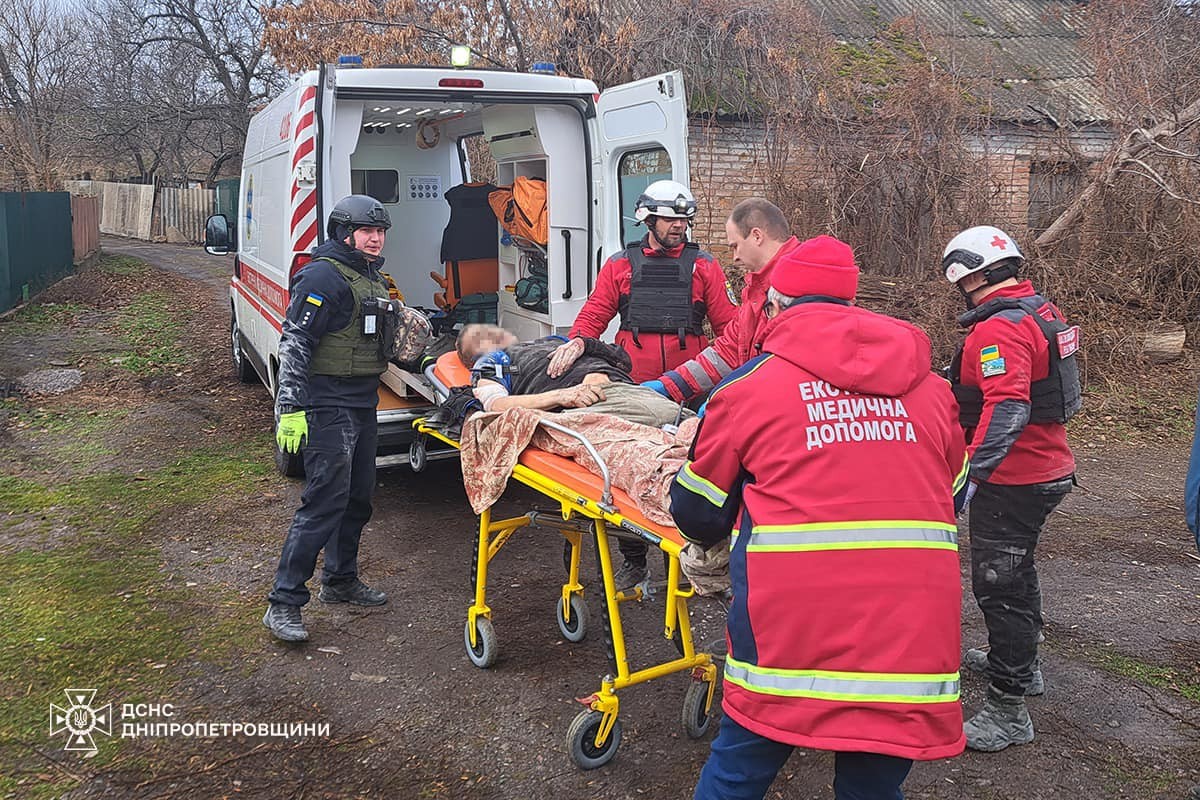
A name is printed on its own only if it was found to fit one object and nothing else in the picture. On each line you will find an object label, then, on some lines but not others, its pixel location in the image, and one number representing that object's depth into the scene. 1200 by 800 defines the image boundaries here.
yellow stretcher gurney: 3.39
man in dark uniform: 4.46
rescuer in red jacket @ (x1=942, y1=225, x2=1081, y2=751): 3.58
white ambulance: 5.71
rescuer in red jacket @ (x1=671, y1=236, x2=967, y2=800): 2.12
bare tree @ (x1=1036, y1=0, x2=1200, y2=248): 9.80
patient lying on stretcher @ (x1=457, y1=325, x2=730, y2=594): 3.36
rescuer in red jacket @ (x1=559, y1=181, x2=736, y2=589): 5.07
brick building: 10.70
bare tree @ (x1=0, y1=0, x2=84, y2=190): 22.63
